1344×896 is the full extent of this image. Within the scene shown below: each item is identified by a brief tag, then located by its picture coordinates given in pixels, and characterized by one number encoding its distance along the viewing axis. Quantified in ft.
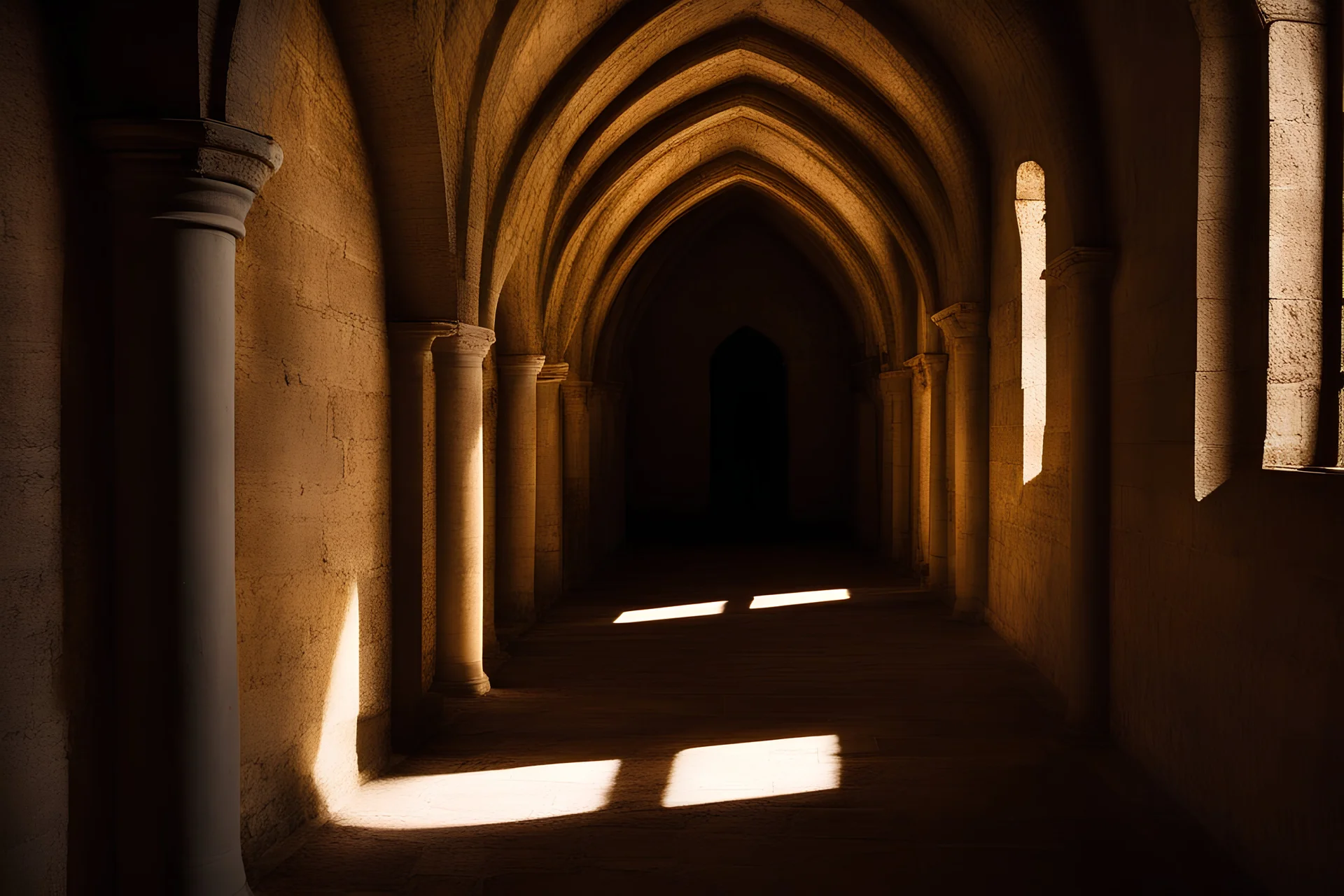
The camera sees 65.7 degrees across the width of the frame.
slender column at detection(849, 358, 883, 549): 52.60
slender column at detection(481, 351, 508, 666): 26.78
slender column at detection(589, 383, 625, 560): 46.55
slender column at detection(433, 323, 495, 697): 20.98
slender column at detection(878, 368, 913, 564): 44.14
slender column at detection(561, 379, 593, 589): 40.32
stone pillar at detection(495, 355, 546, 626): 30.22
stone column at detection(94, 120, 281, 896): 10.18
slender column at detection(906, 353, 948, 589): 34.40
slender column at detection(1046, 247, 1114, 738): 18.37
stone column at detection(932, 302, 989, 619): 29.78
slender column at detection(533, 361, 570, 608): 34.88
